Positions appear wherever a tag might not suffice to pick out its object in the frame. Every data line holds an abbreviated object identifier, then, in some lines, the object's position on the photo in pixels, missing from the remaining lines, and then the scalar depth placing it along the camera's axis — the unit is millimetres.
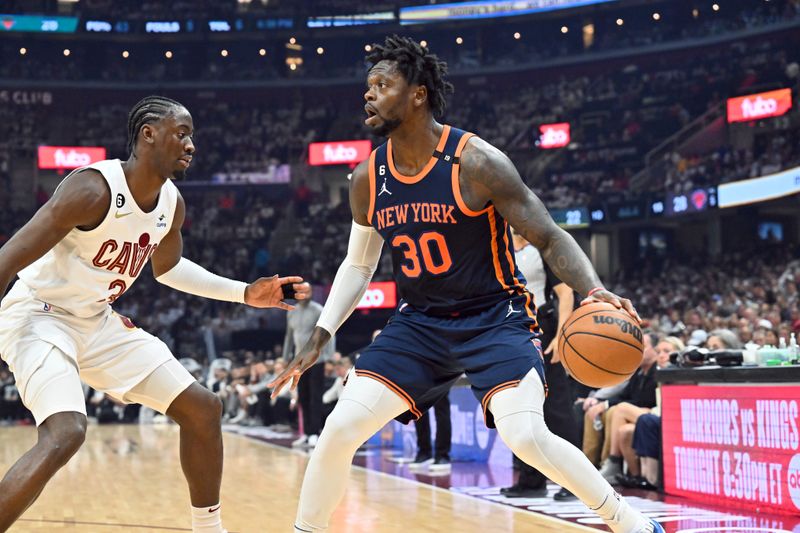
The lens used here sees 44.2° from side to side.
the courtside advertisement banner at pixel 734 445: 6027
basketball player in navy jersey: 3861
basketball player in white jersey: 4094
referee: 6969
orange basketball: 3779
